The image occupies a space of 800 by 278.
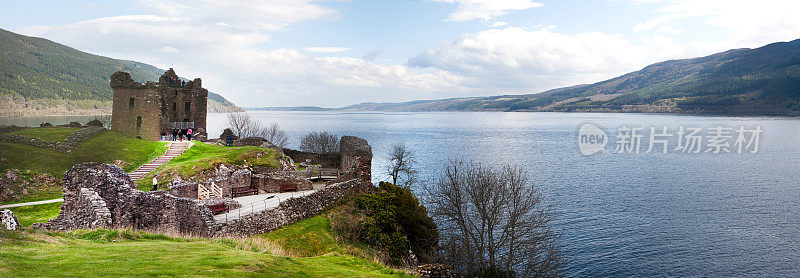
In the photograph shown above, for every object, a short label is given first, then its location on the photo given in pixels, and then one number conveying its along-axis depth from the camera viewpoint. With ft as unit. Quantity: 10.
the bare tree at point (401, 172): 178.58
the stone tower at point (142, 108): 166.09
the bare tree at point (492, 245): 93.76
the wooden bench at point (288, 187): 94.25
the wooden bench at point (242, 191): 89.57
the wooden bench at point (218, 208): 69.84
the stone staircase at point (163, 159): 96.99
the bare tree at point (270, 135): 301.92
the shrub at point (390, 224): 75.20
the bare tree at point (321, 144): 252.17
